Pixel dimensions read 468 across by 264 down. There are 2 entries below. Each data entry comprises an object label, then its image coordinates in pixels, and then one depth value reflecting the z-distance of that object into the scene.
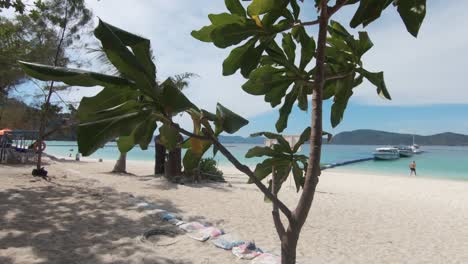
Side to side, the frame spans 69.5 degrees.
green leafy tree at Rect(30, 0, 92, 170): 11.15
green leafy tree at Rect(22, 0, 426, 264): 0.76
